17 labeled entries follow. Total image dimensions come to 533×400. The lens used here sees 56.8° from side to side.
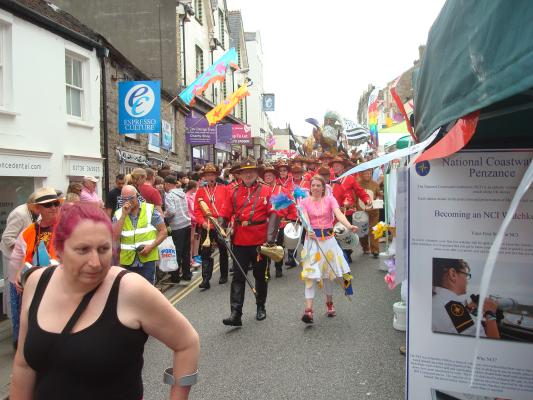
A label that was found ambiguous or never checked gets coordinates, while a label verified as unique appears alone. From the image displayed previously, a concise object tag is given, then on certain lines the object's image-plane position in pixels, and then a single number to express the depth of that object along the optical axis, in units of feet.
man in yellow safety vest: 18.40
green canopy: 5.14
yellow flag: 55.43
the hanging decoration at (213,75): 48.38
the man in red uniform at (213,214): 26.99
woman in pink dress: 20.10
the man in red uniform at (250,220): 20.36
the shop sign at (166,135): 58.85
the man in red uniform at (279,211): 24.48
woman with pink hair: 6.56
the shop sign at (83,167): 36.22
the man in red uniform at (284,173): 37.37
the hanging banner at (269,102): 152.97
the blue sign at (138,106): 43.14
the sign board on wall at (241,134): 89.56
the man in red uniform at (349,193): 31.89
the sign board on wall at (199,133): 70.79
